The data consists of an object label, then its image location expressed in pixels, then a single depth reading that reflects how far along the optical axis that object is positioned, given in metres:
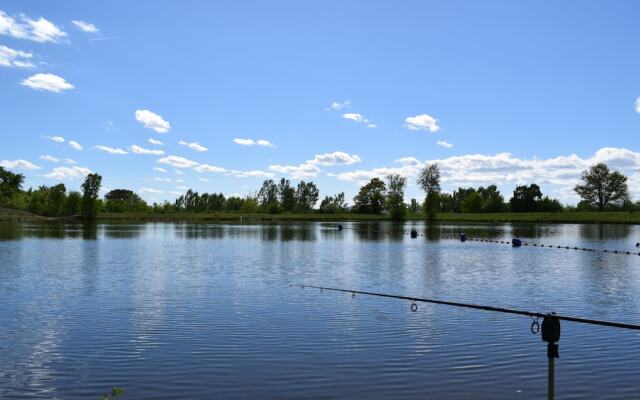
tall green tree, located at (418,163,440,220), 193.62
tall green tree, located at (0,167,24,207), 165.00
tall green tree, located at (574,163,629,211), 195.25
